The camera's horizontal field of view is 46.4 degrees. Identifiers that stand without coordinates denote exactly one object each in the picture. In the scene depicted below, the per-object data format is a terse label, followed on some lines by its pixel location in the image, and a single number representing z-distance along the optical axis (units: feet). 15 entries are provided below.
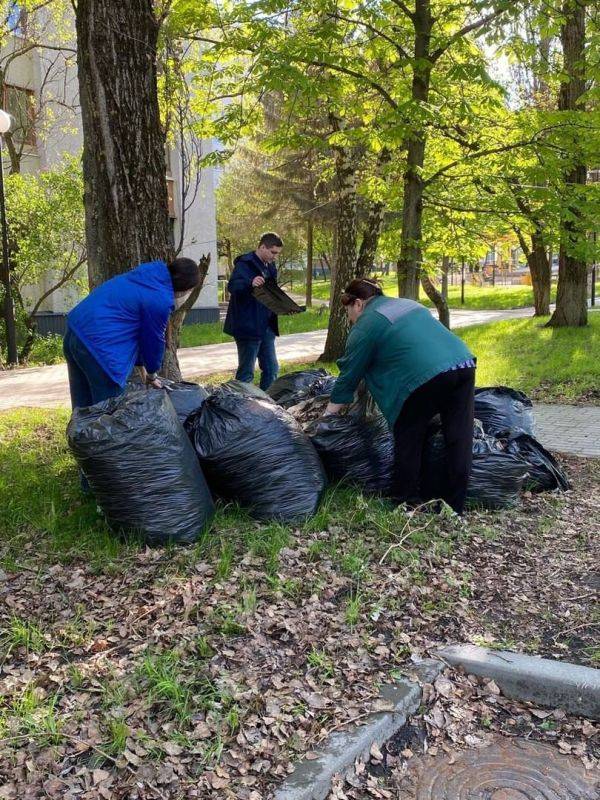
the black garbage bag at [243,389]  14.07
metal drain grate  7.47
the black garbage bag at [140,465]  11.35
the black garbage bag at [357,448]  14.21
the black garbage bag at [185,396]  14.58
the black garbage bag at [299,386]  17.48
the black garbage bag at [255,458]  12.78
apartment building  52.29
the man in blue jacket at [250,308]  20.21
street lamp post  38.32
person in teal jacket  12.85
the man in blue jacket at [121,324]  12.53
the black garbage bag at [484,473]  14.21
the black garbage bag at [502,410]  16.29
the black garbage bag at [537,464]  15.47
